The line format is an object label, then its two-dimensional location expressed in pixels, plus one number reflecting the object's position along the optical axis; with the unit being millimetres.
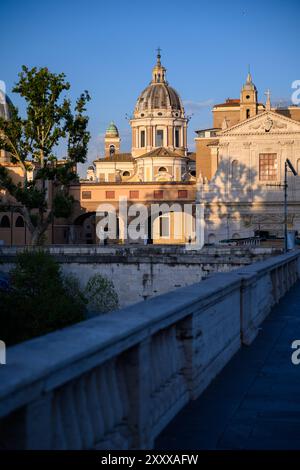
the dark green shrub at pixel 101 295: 41688
